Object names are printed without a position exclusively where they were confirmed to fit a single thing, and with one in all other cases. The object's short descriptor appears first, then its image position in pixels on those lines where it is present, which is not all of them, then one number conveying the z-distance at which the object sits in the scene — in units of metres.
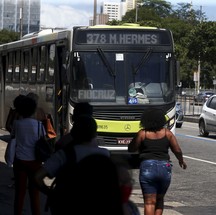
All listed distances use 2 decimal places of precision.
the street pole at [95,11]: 46.81
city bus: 16.00
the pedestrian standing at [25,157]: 8.48
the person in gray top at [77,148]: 5.34
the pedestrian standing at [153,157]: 8.15
